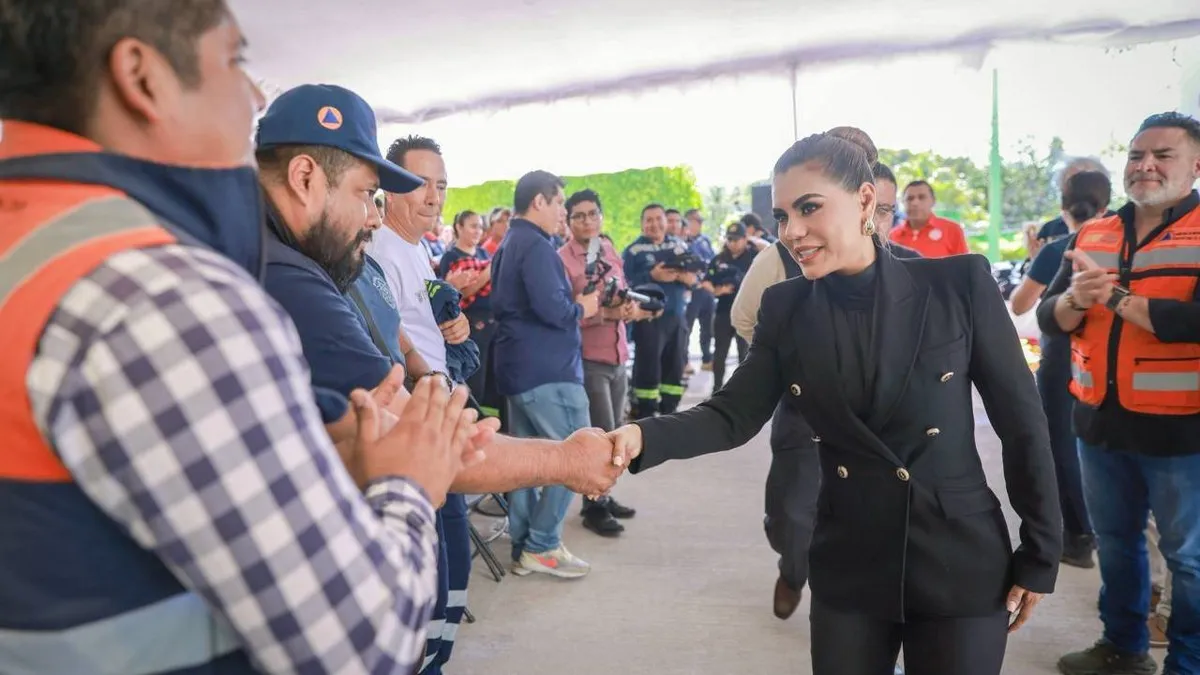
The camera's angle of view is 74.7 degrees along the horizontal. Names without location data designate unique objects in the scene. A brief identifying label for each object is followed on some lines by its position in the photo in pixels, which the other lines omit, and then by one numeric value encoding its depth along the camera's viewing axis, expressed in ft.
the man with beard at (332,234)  4.85
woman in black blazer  5.91
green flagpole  25.73
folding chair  13.33
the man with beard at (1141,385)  8.72
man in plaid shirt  2.23
